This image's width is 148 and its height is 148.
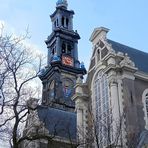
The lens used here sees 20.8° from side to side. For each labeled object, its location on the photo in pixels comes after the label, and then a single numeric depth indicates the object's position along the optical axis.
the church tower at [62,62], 65.75
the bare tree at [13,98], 19.36
